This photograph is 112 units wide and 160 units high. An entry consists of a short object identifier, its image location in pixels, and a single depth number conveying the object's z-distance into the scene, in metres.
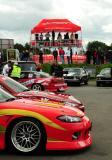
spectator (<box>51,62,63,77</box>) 18.96
